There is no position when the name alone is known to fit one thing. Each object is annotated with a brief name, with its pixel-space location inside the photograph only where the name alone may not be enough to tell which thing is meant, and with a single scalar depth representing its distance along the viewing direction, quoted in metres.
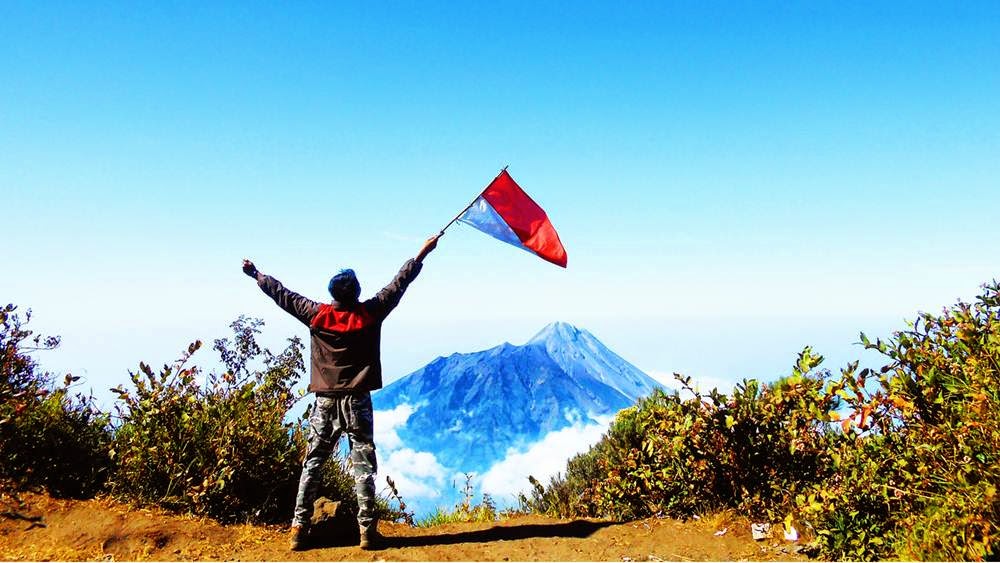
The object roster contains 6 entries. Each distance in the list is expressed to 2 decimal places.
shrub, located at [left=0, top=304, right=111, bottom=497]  6.48
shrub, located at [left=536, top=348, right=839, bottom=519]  6.28
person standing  6.11
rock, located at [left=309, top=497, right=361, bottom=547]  6.17
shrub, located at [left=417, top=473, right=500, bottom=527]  7.70
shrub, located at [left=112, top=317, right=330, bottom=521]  6.45
